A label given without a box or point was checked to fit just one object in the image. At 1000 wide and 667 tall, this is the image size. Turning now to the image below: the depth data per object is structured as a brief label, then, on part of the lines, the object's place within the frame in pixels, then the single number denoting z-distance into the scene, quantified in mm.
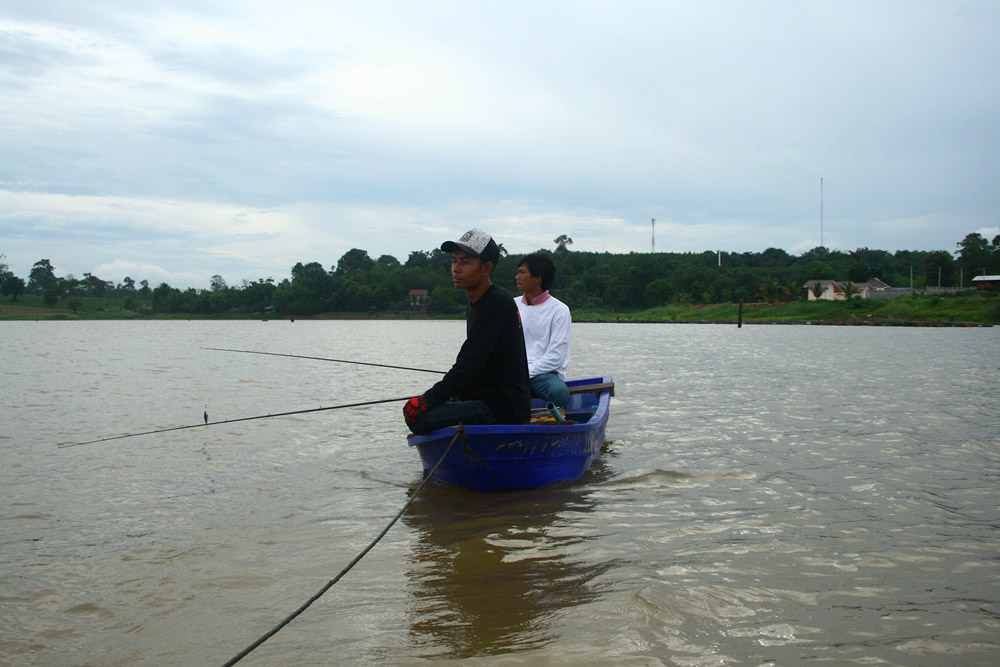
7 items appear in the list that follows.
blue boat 5613
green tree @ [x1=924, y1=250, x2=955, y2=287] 97000
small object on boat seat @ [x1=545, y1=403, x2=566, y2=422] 6798
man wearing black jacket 5387
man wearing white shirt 7469
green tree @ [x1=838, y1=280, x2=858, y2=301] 88875
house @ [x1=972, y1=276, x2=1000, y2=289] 87938
